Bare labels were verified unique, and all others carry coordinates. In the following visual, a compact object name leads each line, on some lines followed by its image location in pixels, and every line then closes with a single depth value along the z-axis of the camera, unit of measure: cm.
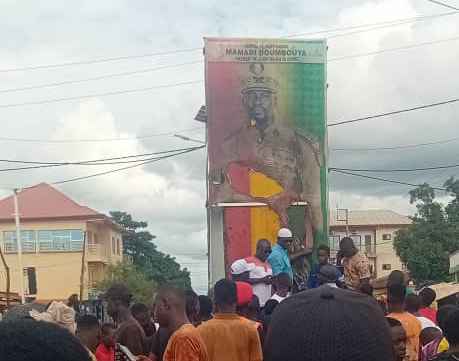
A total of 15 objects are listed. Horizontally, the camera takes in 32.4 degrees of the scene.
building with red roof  5534
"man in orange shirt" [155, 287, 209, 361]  465
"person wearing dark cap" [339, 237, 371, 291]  788
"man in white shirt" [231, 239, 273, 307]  823
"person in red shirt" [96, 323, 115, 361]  634
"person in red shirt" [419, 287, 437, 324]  713
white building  8144
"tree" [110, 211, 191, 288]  7388
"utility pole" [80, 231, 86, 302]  5001
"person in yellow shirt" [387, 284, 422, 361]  534
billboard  1361
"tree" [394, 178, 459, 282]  4747
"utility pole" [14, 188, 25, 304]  3451
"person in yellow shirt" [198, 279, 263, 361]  521
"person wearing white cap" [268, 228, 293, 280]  845
